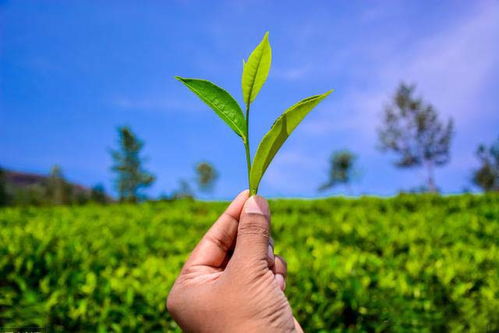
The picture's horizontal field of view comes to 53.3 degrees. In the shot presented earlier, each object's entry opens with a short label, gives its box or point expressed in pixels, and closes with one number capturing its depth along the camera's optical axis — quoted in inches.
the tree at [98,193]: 1059.3
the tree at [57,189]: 1035.3
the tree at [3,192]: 901.8
